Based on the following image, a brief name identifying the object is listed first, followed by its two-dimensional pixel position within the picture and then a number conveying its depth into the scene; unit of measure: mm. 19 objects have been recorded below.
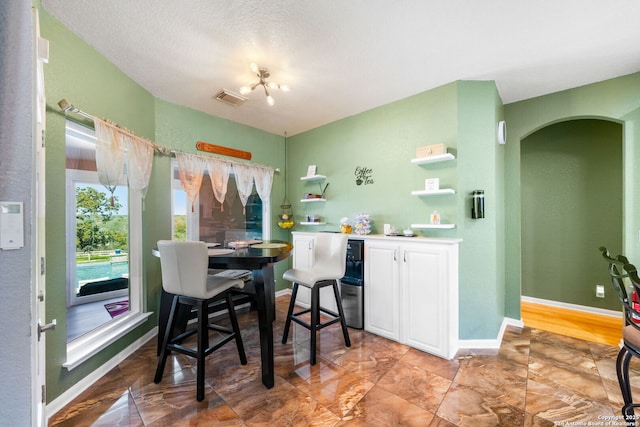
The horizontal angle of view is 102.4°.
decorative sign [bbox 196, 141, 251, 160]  3289
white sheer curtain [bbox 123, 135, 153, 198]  2418
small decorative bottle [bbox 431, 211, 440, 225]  2676
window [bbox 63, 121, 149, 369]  2156
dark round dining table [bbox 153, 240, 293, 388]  1857
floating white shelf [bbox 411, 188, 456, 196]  2537
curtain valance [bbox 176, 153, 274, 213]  3098
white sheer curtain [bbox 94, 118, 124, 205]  2111
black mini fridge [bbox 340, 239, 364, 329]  2869
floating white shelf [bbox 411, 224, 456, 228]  2551
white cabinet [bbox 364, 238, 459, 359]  2328
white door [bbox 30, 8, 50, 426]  798
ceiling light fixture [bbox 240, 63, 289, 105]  2310
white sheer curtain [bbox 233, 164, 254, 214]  3648
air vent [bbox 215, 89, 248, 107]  2803
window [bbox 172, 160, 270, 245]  3154
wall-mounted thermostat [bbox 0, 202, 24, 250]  688
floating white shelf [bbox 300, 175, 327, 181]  3764
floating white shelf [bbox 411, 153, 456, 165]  2551
